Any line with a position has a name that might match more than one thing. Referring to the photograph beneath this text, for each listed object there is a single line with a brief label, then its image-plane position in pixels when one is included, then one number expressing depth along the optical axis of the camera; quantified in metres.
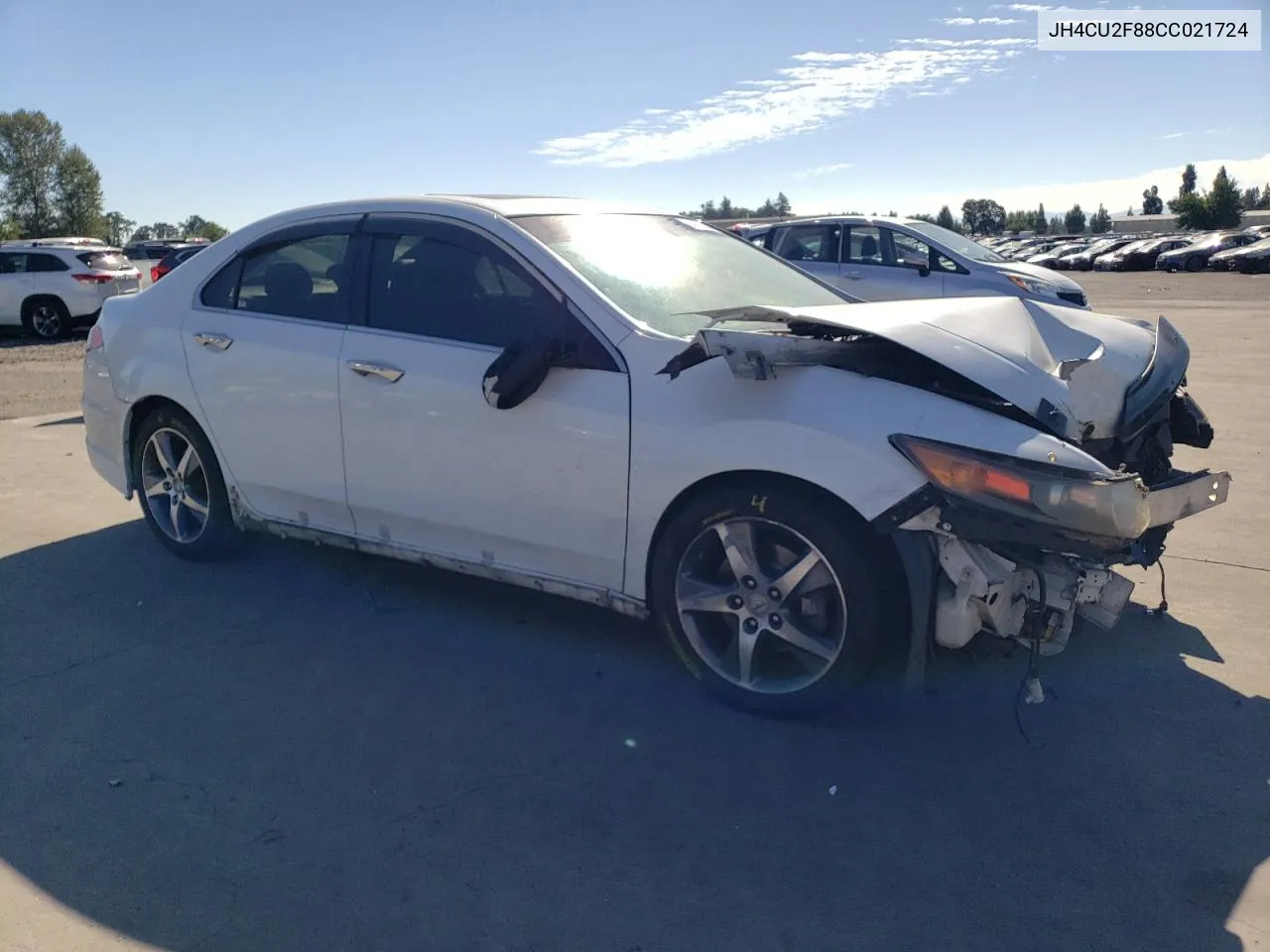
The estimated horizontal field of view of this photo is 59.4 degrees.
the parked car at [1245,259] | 42.31
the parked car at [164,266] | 18.02
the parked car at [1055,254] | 59.42
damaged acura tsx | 3.31
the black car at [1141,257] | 52.53
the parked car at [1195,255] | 48.09
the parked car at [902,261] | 12.72
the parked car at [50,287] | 17.94
